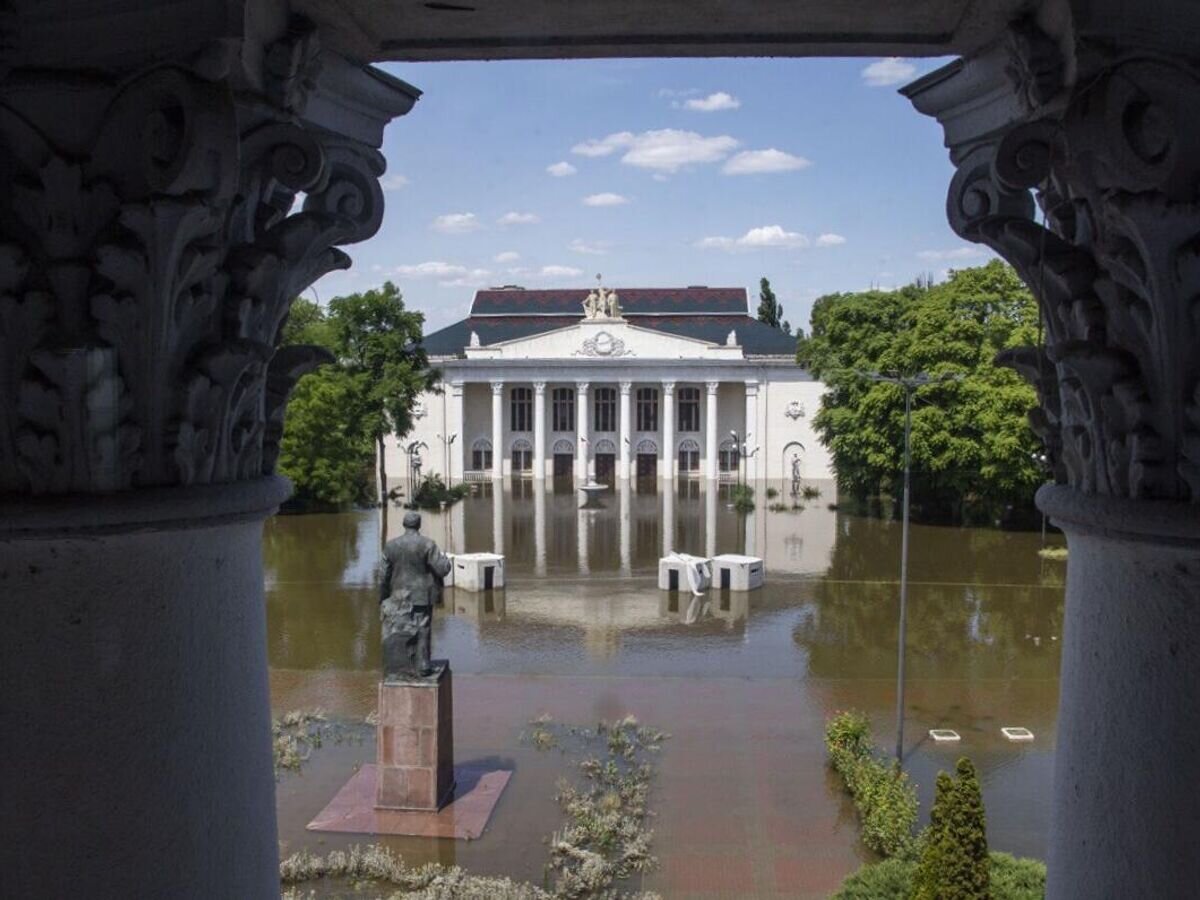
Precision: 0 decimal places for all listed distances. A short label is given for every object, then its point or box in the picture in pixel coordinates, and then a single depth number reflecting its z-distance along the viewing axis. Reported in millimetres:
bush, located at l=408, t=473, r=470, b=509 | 46294
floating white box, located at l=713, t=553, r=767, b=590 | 27375
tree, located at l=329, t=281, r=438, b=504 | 42125
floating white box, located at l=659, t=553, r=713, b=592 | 26984
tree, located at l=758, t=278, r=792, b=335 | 91875
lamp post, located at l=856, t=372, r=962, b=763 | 14695
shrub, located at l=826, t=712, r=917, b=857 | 11906
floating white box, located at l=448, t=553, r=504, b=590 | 27031
